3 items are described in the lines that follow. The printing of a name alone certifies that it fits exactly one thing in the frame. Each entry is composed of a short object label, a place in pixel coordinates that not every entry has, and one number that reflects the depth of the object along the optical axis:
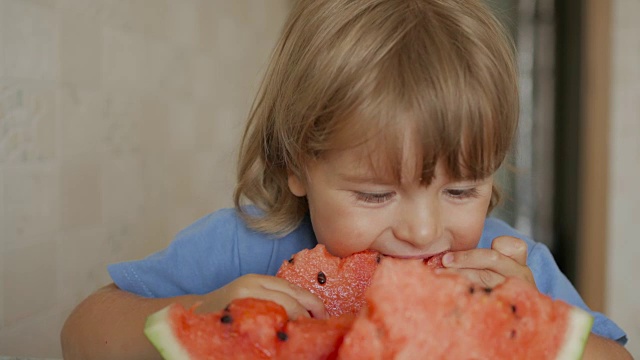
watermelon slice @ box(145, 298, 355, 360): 0.70
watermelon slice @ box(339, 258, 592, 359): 0.67
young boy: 0.85
